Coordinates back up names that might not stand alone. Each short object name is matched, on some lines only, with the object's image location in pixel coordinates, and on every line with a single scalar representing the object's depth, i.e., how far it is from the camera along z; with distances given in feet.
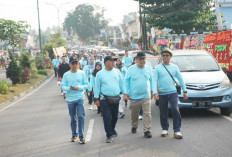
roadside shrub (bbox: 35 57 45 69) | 120.21
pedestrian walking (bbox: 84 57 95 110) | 42.21
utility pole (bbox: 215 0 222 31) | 70.13
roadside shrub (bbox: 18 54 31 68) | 87.30
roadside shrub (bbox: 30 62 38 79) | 92.01
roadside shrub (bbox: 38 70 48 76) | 110.73
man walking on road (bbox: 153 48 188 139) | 24.57
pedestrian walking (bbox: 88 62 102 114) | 33.44
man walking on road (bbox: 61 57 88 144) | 24.30
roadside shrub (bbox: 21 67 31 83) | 81.61
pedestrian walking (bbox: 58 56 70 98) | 48.19
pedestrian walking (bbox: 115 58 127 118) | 33.86
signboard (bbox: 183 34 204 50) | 74.38
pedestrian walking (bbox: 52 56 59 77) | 82.79
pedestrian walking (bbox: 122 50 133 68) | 51.85
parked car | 29.73
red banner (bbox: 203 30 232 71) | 57.82
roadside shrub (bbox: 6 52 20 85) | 74.43
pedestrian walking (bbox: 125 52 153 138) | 24.56
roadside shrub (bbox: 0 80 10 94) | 61.41
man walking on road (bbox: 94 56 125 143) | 23.75
